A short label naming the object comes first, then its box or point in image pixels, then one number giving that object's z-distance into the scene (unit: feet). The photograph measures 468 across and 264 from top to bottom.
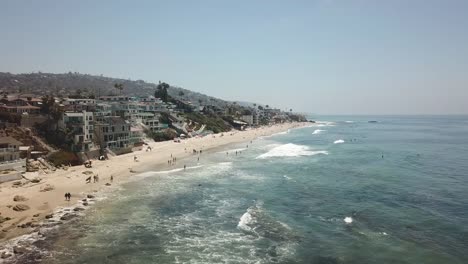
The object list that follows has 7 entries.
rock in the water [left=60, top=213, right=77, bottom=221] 114.56
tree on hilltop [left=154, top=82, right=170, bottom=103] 511.93
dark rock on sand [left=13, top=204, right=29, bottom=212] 118.82
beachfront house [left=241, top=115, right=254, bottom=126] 627.21
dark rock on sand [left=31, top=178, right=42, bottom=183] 152.86
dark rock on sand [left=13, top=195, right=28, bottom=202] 126.67
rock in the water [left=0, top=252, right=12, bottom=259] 84.86
